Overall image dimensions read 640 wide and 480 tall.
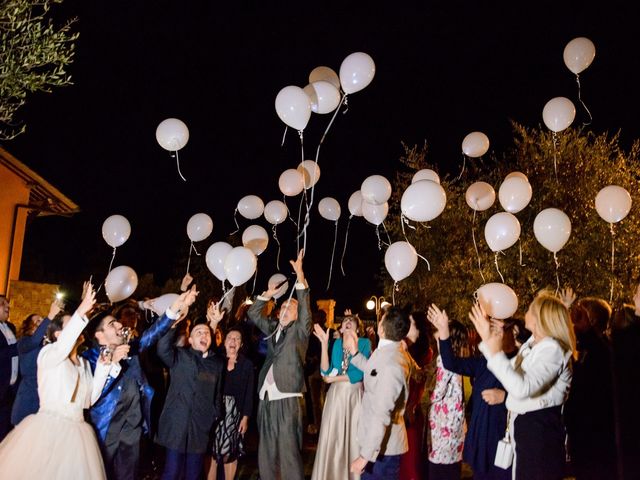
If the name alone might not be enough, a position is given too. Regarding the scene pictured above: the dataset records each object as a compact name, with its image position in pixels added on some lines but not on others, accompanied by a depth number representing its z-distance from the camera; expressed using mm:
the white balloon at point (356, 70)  7031
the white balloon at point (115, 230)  7688
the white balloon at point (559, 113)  8586
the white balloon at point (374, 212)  8625
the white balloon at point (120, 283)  6879
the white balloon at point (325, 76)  7371
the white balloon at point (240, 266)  6332
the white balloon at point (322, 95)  7023
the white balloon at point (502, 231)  7539
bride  3826
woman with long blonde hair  3393
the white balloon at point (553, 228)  7062
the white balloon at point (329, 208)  9758
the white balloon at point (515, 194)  8023
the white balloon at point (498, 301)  6414
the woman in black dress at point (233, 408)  5688
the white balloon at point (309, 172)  8188
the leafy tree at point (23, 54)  7316
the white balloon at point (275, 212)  9156
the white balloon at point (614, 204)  7520
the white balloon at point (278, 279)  6388
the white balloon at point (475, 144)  9656
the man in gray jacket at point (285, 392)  5328
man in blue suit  4637
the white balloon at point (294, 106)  6547
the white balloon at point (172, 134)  7656
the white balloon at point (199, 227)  8602
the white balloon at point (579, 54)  8414
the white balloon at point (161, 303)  6957
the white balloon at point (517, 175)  8626
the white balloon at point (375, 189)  7973
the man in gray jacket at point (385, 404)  3980
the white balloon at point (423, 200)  6605
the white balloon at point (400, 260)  7184
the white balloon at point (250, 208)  9281
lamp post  20259
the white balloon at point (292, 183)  8273
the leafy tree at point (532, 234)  12875
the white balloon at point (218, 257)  7344
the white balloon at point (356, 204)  9195
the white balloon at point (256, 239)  8117
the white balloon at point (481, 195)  9000
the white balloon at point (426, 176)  8266
